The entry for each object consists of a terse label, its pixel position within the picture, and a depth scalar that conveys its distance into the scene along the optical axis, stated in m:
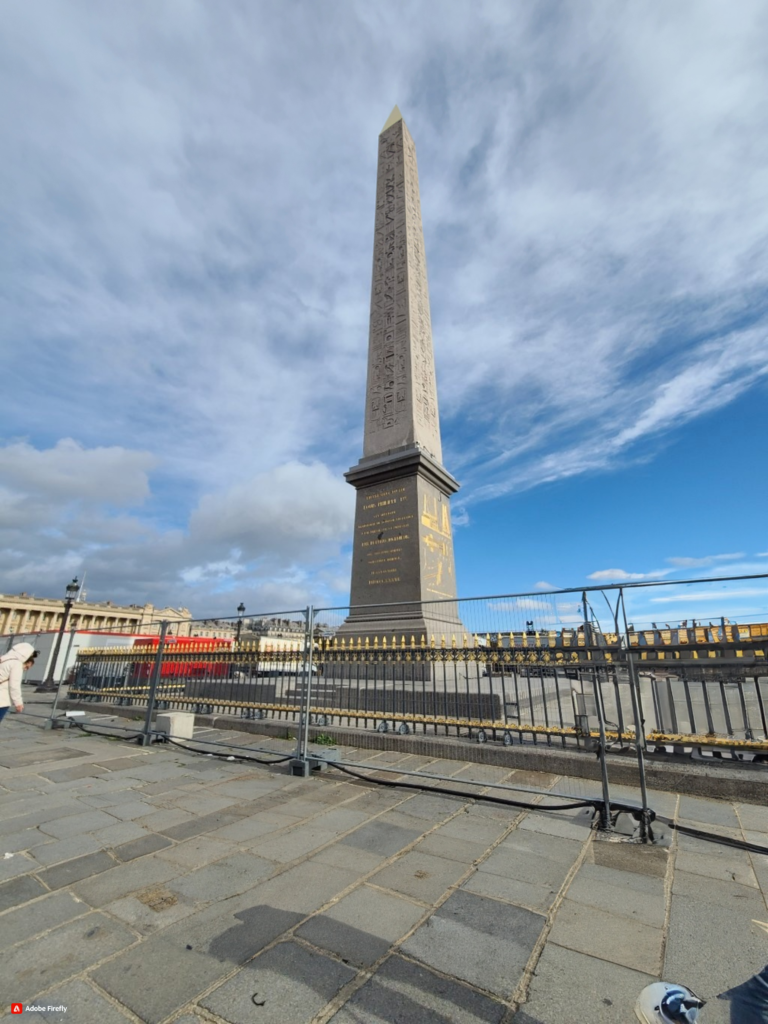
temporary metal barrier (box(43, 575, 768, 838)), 4.52
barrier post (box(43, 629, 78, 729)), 9.55
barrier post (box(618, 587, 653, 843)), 3.74
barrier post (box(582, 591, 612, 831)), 3.97
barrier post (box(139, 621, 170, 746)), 7.68
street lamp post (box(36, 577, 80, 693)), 18.49
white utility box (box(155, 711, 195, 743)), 7.78
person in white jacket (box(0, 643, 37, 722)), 6.09
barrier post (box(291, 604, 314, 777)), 5.77
